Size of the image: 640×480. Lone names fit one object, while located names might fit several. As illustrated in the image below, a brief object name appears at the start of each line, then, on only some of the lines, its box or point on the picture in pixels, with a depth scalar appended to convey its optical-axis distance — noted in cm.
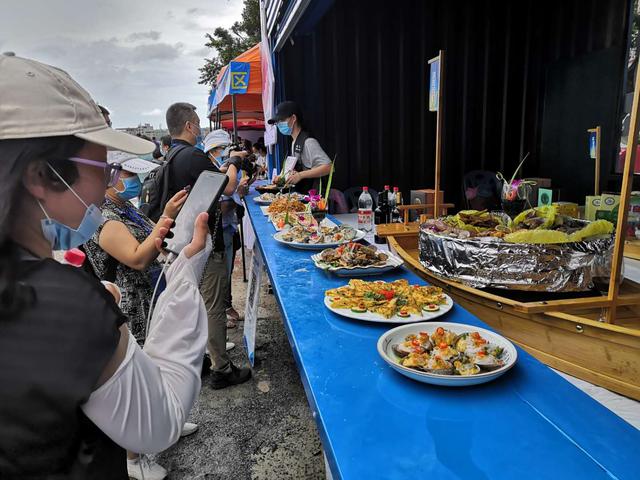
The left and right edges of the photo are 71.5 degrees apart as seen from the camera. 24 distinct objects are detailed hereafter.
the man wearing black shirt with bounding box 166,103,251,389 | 288
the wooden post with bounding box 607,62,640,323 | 145
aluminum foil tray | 175
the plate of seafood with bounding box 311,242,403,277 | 191
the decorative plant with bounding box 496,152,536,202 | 261
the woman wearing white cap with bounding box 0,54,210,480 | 69
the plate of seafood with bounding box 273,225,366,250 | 242
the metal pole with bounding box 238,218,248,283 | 542
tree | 2439
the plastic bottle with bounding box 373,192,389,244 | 343
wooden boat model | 133
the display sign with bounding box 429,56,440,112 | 252
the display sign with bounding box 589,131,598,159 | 325
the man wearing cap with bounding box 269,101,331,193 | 420
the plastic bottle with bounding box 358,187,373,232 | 313
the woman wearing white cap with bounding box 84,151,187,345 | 184
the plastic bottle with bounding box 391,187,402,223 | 351
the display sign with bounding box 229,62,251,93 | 648
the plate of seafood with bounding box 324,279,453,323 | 141
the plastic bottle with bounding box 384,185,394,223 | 345
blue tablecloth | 78
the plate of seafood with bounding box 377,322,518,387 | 102
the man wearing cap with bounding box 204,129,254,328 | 338
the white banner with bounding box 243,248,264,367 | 300
